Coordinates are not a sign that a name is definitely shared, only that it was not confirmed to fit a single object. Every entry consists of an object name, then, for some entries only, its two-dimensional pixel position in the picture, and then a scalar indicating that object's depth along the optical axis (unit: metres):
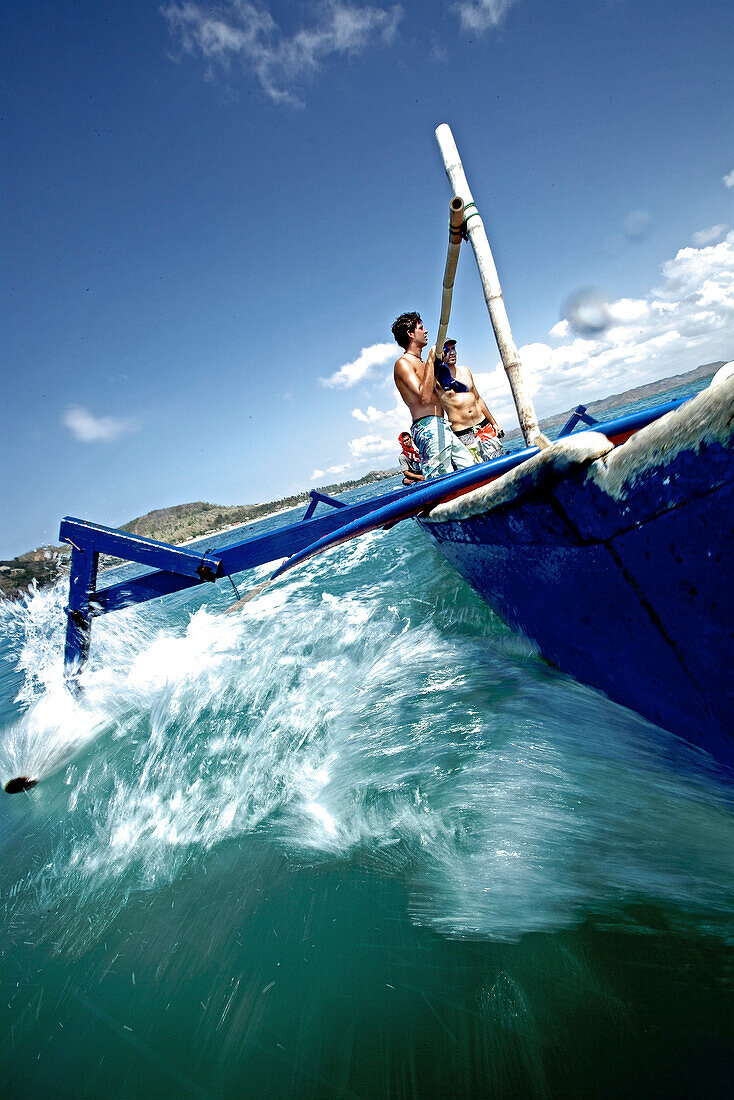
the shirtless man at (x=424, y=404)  4.96
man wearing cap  6.17
